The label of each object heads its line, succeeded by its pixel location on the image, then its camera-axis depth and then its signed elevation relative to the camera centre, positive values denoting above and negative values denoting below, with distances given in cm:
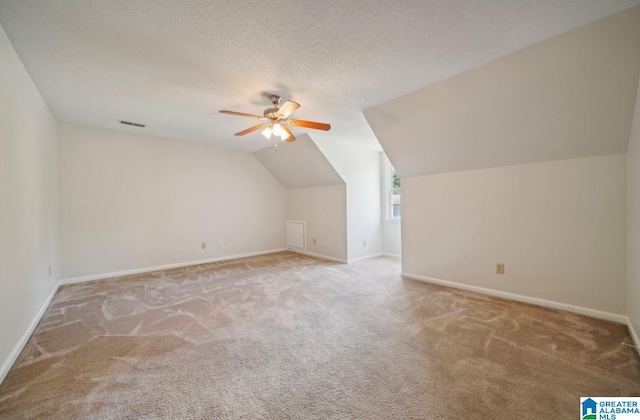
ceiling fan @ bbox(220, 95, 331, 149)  257 +98
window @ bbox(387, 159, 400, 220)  554 +23
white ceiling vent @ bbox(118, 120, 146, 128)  367 +131
